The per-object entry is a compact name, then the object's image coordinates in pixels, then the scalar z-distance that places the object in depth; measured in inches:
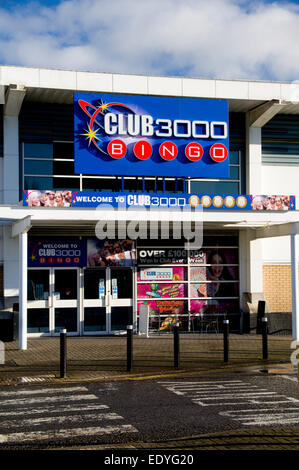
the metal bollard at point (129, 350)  506.0
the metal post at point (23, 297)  629.0
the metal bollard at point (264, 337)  564.4
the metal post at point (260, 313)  792.9
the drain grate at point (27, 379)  462.9
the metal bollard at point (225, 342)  546.9
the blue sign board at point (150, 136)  739.4
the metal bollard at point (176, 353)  521.4
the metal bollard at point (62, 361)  479.0
